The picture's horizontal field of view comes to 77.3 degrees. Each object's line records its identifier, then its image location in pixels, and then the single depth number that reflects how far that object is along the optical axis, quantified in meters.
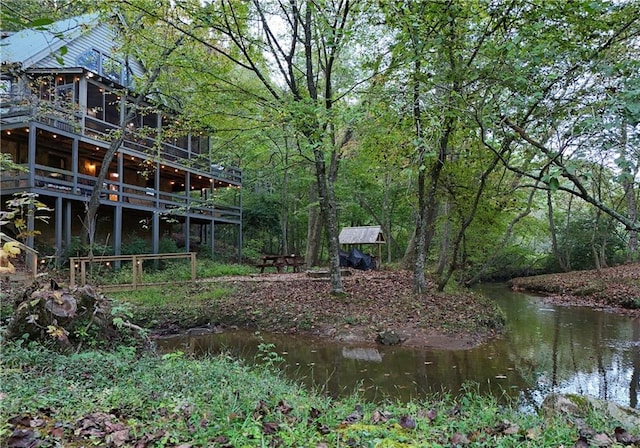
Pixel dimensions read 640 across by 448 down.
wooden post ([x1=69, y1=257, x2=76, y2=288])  11.02
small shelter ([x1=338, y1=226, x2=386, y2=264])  21.00
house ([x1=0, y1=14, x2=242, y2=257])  13.16
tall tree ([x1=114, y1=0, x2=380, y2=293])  9.03
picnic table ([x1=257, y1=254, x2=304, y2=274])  17.41
